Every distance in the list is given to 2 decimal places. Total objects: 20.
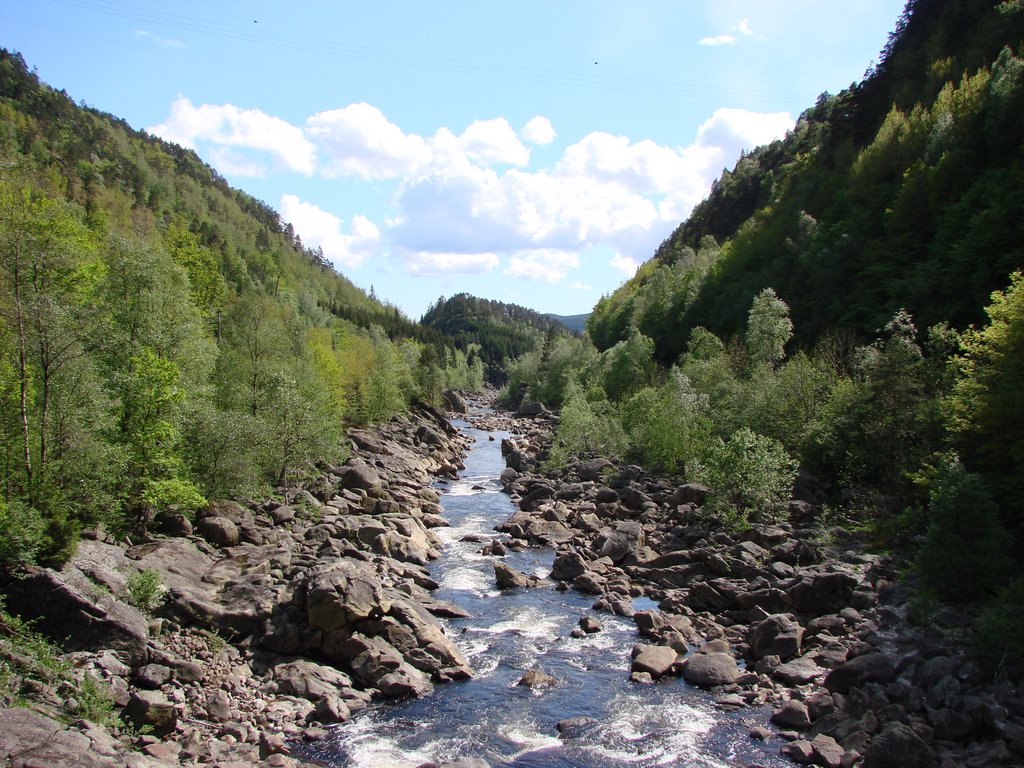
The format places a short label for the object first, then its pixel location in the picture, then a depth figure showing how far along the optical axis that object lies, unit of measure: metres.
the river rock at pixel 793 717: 19.34
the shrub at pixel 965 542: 21.58
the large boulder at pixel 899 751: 15.92
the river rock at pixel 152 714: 17.42
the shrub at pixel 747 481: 36.38
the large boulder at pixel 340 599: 23.34
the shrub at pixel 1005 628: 18.30
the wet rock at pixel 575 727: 19.67
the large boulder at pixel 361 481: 47.09
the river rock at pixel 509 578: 33.06
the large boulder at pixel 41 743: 13.62
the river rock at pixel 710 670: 22.56
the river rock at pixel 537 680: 22.80
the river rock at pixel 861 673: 20.22
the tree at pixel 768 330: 63.12
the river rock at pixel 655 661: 23.39
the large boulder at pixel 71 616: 19.45
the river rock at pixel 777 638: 23.64
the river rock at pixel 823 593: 26.53
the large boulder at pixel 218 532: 30.59
